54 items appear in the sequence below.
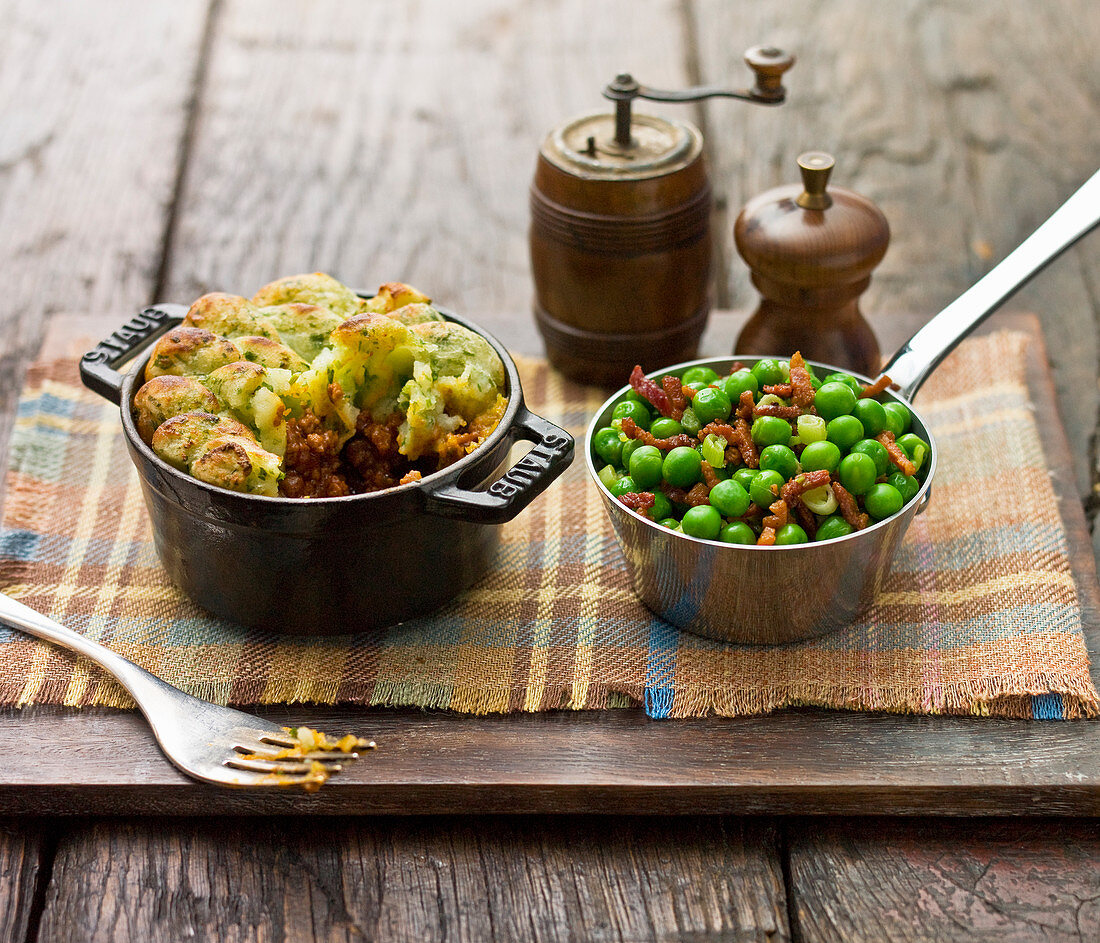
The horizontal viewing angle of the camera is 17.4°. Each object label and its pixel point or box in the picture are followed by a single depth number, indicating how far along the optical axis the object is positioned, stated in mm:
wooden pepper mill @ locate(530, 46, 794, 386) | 1070
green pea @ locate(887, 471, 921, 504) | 982
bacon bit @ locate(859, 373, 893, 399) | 1015
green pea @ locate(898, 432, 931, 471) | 990
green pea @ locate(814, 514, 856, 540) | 971
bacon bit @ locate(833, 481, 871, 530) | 972
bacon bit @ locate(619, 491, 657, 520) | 982
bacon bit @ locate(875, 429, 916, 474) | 984
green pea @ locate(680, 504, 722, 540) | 970
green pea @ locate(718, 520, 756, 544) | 970
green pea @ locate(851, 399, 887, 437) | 991
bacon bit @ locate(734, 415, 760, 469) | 987
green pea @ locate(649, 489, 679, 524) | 983
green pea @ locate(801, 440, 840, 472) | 975
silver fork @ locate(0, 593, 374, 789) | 951
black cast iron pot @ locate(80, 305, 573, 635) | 961
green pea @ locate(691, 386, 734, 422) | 995
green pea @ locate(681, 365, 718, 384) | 1015
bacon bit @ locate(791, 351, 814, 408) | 1000
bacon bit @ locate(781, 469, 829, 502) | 970
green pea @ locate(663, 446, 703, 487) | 980
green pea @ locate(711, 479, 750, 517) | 971
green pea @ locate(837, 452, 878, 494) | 971
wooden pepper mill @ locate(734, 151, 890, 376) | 1060
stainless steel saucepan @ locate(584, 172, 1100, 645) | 971
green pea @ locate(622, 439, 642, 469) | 998
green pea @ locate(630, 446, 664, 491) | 986
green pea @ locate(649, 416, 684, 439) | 999
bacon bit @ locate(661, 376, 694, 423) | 1010
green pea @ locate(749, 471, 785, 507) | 972
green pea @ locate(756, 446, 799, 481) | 978
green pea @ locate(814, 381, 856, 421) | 990
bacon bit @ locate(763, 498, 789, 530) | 969
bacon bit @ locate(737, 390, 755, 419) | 994
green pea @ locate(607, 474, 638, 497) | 990
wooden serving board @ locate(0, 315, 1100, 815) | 953
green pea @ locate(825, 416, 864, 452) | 984
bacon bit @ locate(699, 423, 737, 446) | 990
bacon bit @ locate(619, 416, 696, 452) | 994
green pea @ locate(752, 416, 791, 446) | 983
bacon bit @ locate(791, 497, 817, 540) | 976
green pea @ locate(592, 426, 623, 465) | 1002
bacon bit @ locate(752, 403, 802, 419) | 994
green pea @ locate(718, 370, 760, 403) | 1001
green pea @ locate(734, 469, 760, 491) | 977
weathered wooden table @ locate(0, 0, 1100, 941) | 940
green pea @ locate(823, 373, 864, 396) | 1006
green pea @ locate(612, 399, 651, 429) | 1008
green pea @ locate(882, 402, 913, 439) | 999
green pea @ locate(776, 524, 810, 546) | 968
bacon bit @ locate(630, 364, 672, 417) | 1010
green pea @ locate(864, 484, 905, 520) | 972
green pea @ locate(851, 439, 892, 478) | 979
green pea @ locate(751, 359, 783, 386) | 1009
